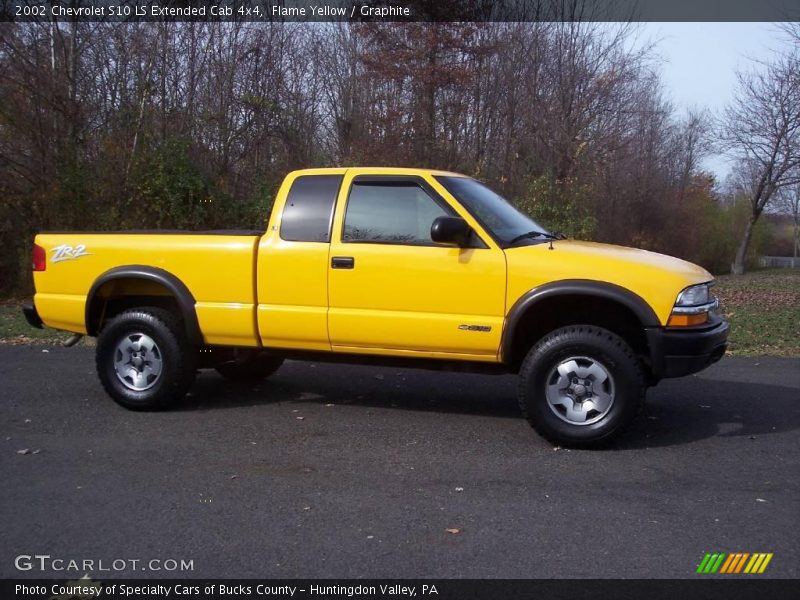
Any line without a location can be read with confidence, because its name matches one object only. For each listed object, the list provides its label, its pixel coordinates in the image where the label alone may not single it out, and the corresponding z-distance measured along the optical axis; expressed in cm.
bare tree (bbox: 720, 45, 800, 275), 2689
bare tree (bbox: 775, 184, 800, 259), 3719
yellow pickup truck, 554
